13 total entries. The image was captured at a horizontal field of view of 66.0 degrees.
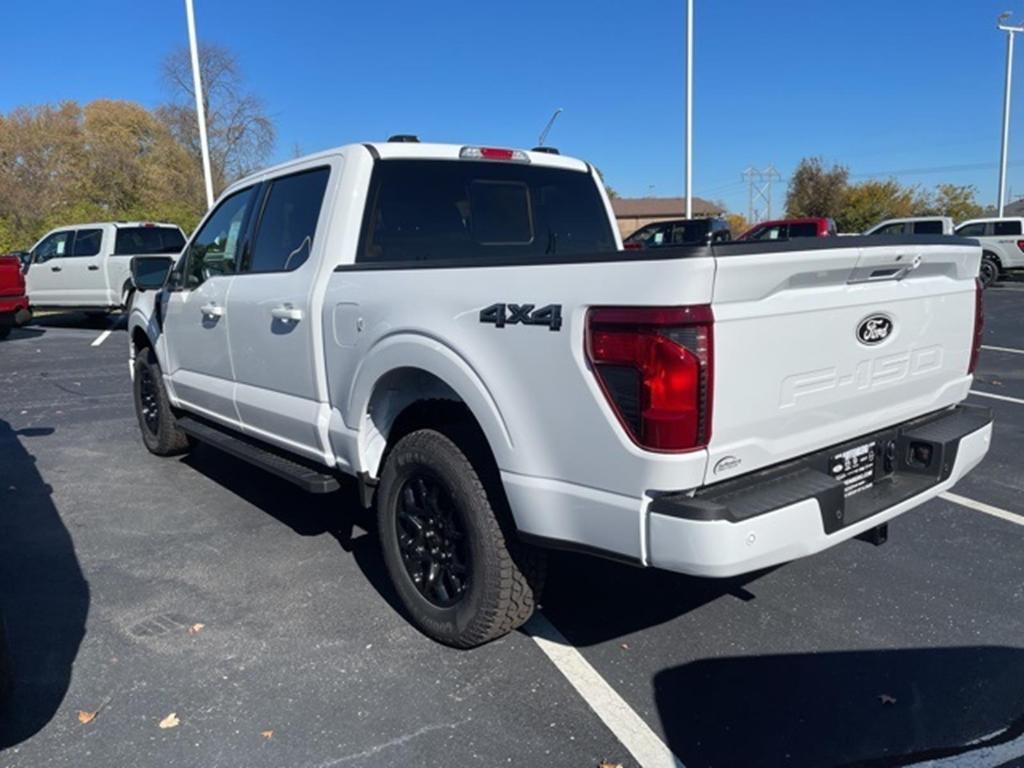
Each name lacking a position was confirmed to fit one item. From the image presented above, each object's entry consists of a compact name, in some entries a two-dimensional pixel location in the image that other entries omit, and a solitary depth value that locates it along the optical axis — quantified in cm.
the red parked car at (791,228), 2166
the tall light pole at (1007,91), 3212
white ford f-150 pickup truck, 235
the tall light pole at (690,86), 2325
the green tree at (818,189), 4406
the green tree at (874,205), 4181
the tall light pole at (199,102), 1772
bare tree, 3203
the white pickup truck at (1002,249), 2169
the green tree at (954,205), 4288
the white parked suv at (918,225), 2172
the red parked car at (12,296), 1309
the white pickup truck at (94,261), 1504
